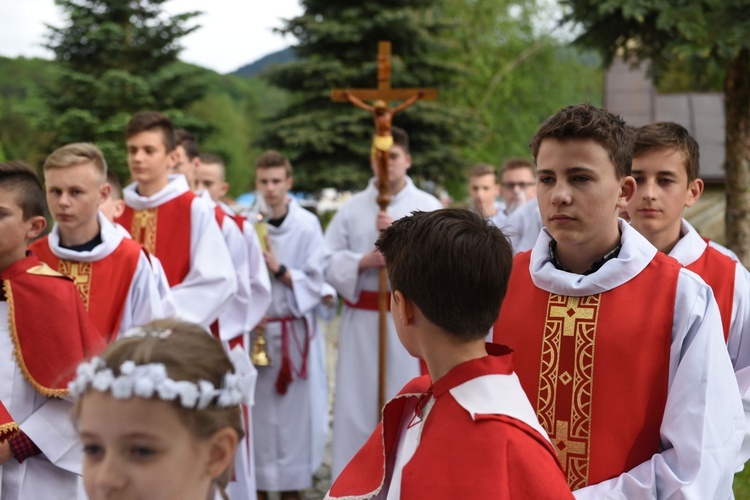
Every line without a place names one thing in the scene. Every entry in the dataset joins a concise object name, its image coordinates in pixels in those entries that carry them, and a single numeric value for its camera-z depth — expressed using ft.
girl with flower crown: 6.90
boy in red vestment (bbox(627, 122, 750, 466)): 12.37
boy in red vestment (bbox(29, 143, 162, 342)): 15.37
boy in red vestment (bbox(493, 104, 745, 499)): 9.20
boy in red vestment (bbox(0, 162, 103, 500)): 12.27
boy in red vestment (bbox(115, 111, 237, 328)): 20.21
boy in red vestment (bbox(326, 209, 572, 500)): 7.59
